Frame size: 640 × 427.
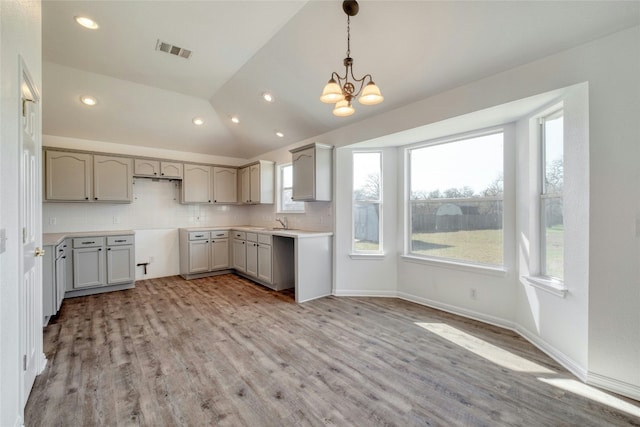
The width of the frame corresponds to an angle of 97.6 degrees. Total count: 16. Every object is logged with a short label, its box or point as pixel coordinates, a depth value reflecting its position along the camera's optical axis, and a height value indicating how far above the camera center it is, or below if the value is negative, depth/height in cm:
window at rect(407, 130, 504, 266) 323 +16
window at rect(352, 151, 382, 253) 422 +16
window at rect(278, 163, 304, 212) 538 +45
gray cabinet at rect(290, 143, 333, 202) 416 +62
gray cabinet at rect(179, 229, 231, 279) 520 -75
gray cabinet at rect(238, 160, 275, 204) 545 +60
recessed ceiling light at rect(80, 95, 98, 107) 403 +165
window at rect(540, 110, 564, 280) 258 +15
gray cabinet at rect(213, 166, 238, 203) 580 +59
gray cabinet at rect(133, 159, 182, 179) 491 +80
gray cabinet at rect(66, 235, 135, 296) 412 -78
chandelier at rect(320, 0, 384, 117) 193 +83
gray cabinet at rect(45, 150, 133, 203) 420 +57
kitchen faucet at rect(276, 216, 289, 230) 522 -19
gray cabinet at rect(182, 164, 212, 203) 541 +57
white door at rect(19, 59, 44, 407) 176 -15
